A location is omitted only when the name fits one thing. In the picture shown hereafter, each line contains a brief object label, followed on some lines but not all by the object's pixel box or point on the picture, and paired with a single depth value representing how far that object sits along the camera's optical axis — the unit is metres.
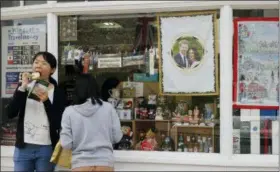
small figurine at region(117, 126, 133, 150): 5.43
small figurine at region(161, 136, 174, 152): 5.33
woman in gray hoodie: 4.05
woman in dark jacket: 4.40
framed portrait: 5.17
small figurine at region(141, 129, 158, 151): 5.38
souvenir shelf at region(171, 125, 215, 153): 5.25
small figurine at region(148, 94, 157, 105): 5.42
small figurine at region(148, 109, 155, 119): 5.45
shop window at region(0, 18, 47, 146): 5.57
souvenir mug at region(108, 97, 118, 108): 5.54
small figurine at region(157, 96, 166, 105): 5.38
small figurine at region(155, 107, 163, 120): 5.41
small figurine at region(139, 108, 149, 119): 5.48
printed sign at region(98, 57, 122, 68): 5.51
